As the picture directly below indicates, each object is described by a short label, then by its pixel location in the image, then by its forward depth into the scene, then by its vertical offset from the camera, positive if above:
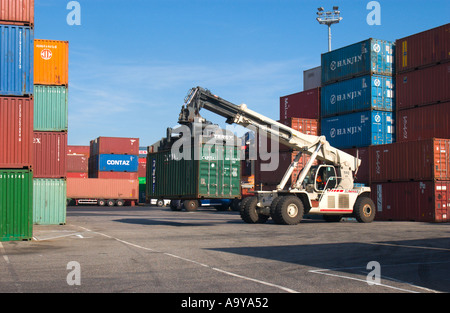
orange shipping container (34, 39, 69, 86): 24.64 +5.40
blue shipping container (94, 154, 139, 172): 62.56 +1.70
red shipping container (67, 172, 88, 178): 68.56 +0.16
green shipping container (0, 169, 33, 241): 15.90 -0.85
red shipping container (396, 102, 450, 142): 28.76 +3.10
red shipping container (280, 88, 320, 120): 36.59 +5.21
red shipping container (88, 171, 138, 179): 62.74 +0.15
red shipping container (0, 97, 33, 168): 15.98 +1.33
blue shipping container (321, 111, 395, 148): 31.53 +2.92
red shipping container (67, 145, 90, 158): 69.44 +3.50
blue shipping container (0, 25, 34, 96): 16.22 +3.61
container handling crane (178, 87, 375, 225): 22.73 -0.52
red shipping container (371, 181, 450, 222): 26.50 -1.27
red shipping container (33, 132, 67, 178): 24.31 +0.99
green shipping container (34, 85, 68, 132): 24.31 +3.18
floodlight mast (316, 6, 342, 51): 50.89 +15.48
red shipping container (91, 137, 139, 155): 61.72 +3.69
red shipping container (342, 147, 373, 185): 31.36 +0.55
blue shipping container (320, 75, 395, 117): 31.80 +5.15
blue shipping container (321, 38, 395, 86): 31.92 +7.37
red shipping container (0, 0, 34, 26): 16.53 +5.17
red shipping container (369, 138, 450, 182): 26.71 +0.85
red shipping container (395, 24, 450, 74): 29.02 +7.40
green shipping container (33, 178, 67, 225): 24.12 -1.16
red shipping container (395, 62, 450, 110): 28.94 +5.19
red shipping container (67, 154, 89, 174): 68.75 +1.75
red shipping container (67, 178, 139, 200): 61.91 -1.40
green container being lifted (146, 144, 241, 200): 22.38 +0.10
